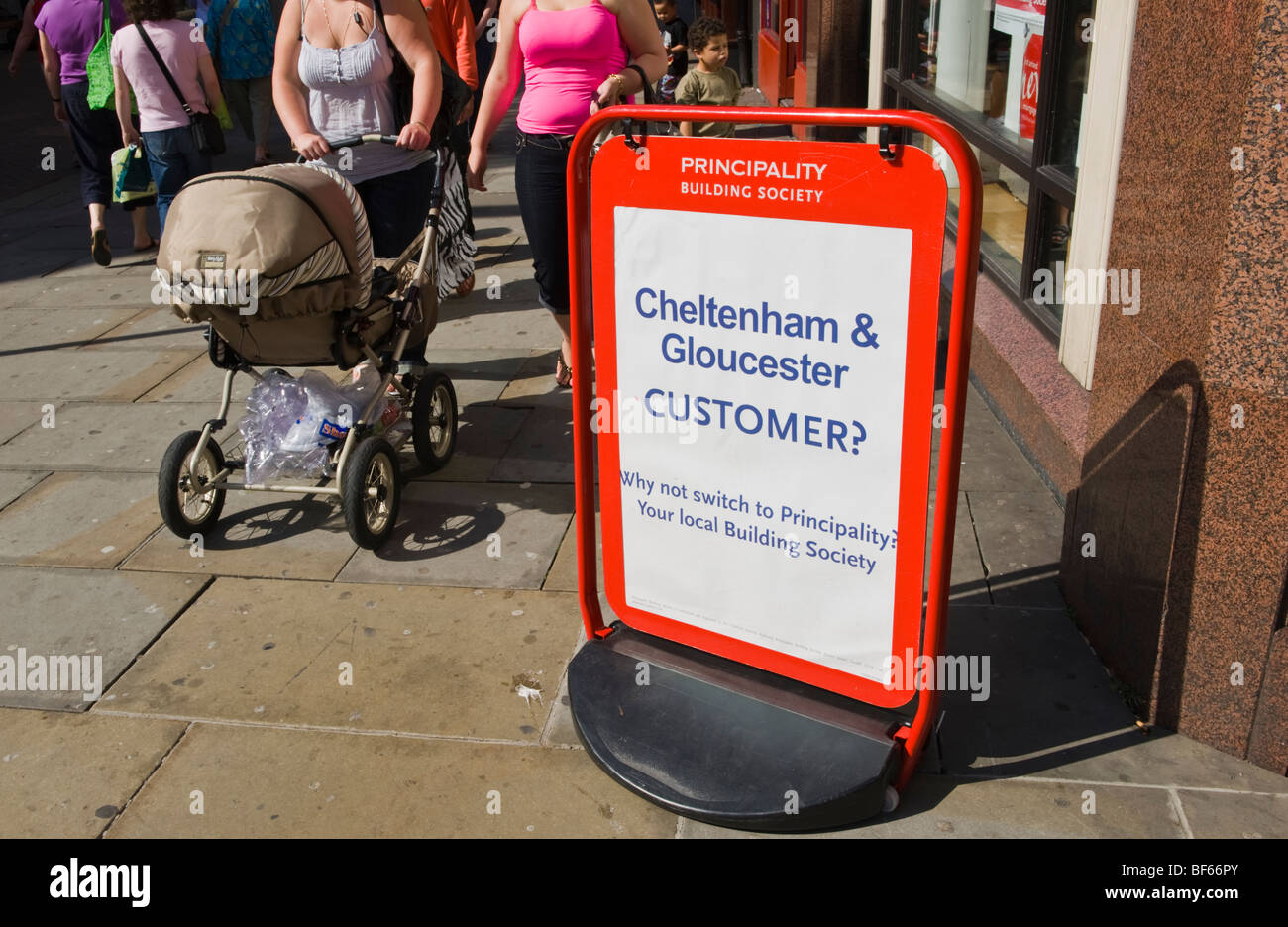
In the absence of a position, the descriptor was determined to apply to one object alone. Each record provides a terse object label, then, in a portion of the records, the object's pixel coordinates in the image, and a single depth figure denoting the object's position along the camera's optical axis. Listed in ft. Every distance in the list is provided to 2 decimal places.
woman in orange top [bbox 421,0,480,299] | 18.12
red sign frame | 8.18
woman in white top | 15.75
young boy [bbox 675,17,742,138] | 28.60
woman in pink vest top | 15.42
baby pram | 12.40
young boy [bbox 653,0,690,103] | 42.04
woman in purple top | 27.50
